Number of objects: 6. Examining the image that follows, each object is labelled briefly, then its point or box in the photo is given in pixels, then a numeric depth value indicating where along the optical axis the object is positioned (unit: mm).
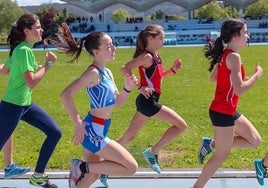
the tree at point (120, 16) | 105438
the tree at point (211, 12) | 90925
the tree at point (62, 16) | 88175
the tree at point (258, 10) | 87625
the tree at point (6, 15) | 81688
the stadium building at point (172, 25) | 60812
